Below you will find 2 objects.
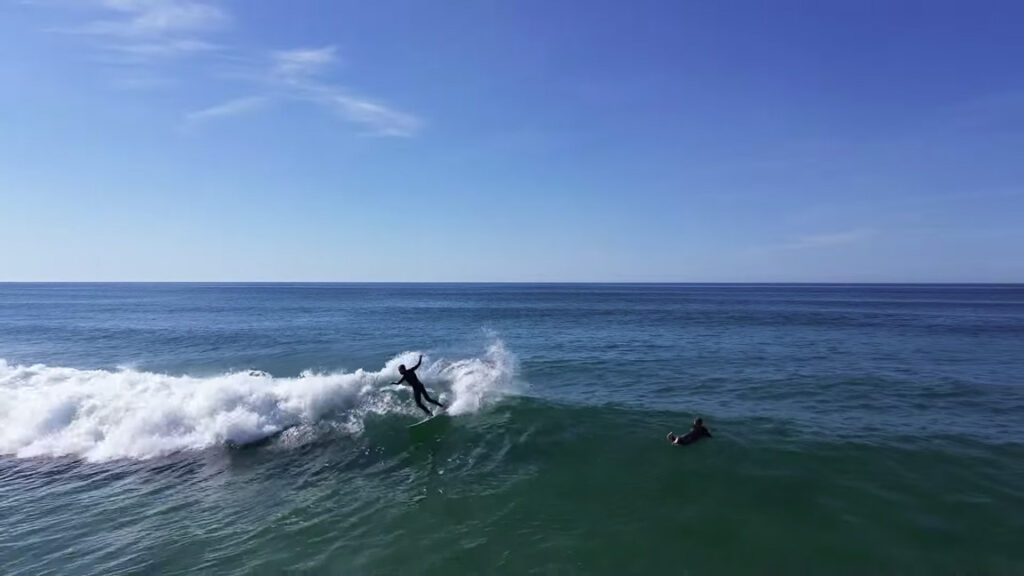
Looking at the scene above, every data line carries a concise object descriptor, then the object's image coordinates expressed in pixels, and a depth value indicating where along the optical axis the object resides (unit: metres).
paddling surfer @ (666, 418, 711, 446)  16.53
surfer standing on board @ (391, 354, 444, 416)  19.32
